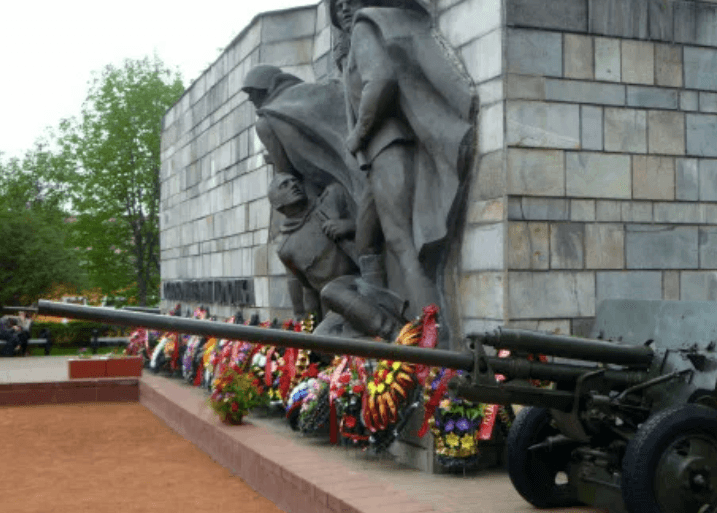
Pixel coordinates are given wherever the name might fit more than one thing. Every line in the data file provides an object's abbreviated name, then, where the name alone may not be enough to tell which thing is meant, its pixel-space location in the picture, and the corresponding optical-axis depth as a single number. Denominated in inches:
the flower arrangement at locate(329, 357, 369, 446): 305.0
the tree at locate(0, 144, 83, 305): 1419.8
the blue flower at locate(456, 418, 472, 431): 271.6
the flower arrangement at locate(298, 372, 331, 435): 332.8
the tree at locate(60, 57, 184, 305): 1568.7
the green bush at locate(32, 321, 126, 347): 1189.1
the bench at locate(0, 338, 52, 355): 1064.8
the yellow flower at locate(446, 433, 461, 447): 271.4
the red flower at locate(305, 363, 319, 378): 365.7
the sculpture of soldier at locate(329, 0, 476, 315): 318.7
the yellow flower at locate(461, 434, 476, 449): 270.4
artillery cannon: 190.4
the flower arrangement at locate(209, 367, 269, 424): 376.2
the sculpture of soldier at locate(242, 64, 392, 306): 404.2
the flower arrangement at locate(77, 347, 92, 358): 666.8
